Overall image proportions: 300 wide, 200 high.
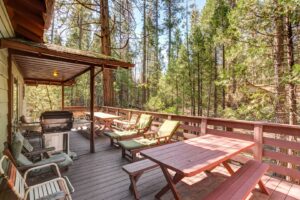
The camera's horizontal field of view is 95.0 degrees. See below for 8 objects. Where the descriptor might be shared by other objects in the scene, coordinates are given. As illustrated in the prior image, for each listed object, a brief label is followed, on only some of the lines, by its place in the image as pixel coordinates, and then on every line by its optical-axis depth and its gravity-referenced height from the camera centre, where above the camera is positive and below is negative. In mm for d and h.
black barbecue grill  3072 -486
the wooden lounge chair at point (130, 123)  4585 -814
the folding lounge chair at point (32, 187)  1318 -988
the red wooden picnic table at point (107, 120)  5233 -800
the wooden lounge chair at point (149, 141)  3156 -1047
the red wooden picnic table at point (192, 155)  1554 -734
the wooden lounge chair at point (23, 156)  2038 -924
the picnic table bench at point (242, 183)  1475 -1014
